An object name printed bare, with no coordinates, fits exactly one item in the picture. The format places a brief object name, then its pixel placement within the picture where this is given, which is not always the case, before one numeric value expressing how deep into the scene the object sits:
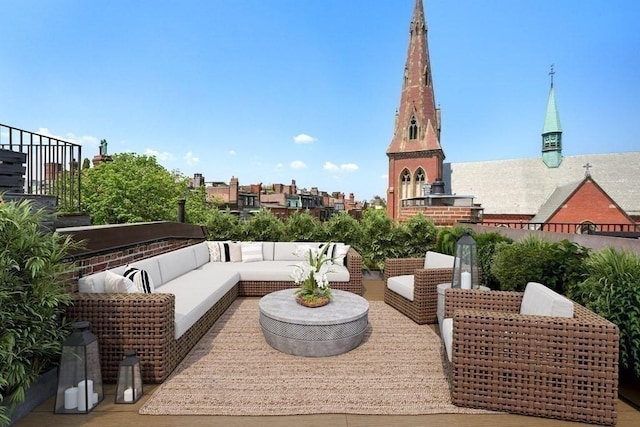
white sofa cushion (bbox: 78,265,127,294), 2.82
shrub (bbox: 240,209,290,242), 7.32
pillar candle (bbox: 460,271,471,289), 3.47
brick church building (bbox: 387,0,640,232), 18.39
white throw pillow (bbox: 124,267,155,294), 3.12
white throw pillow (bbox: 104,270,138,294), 2.86
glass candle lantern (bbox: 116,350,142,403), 2.29
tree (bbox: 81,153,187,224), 17.75
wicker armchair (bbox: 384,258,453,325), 4.07
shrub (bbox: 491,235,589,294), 3.38
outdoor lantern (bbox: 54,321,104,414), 2.16
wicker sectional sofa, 2.55
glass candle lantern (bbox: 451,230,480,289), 3.48
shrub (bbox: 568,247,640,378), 2.36
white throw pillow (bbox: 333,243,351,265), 5.67
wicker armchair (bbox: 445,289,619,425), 2.09
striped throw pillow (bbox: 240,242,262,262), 5.86
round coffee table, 3.04
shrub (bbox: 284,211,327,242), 7.38
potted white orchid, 3.44
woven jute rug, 2.24
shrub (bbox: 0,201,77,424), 1.91
